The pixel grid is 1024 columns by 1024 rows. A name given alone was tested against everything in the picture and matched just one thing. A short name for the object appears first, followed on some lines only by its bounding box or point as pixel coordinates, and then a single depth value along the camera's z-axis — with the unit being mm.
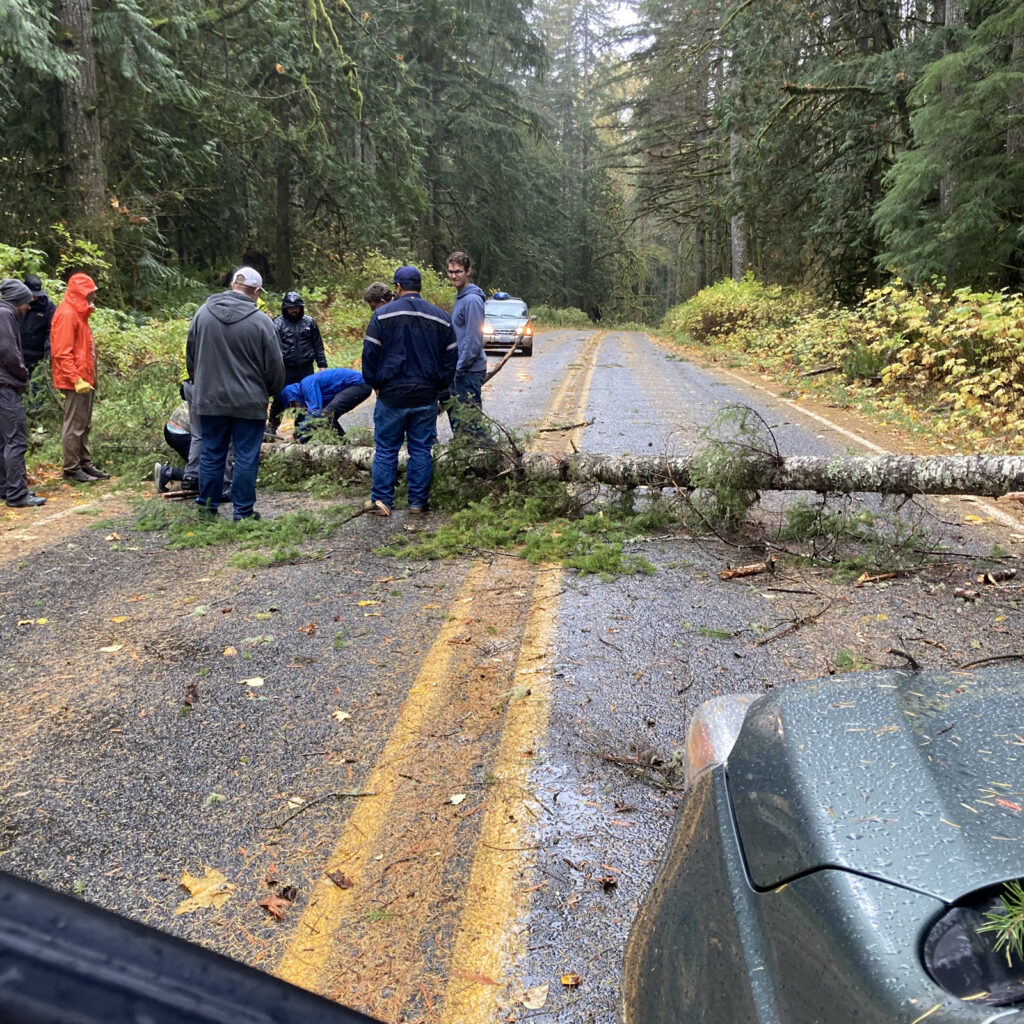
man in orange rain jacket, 8359
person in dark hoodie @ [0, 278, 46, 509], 7812
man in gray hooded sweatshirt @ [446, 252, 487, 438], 8109
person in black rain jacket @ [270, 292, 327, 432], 9852
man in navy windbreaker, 7215
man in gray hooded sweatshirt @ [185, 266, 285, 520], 6793
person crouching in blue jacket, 9500
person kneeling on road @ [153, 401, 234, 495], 8258
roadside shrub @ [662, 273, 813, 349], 24203
